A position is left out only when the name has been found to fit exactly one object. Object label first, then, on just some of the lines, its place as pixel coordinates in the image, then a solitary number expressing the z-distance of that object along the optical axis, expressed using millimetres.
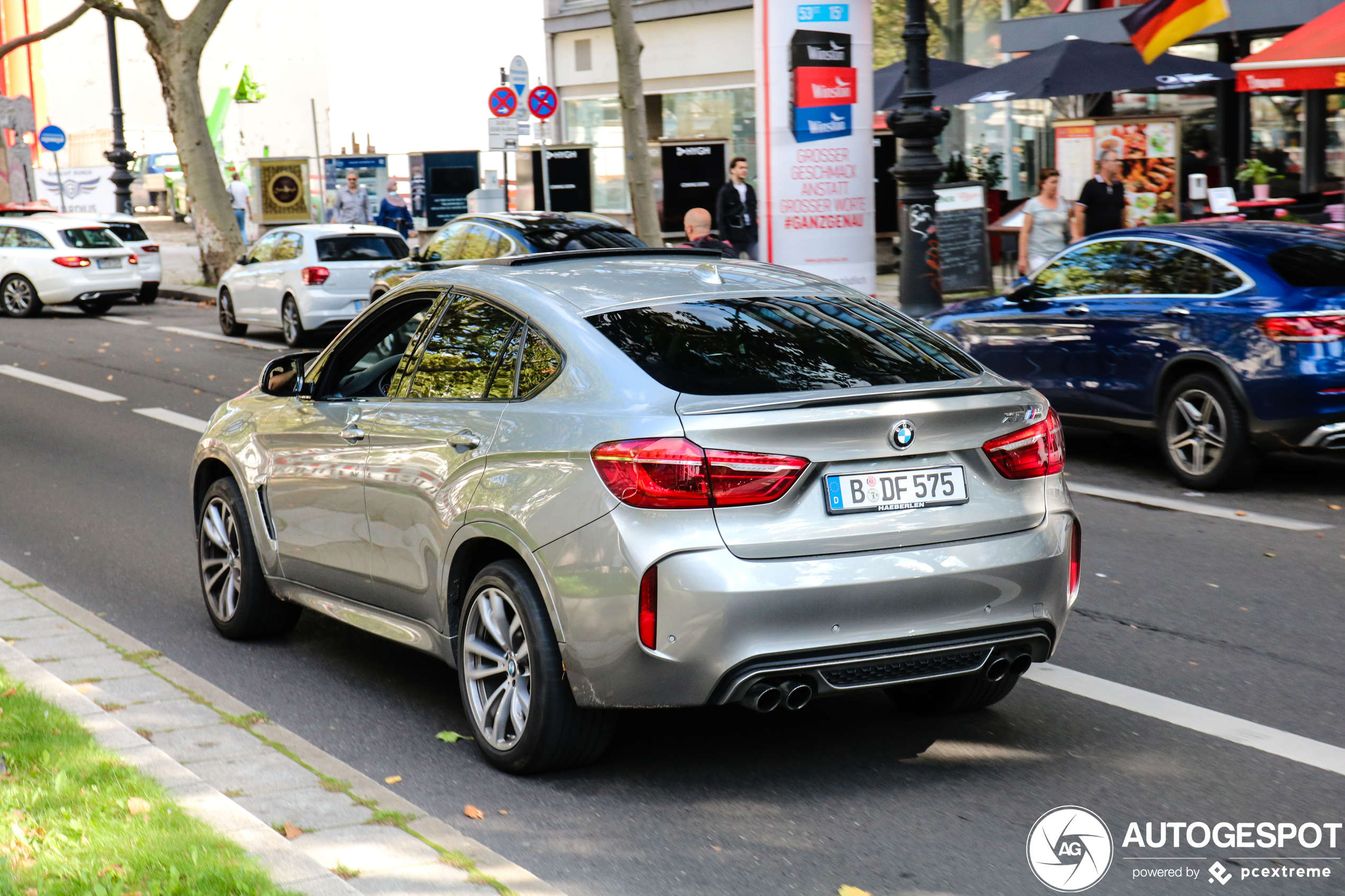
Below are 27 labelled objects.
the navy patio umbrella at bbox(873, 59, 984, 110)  22562
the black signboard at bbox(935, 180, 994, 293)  19516
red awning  16484
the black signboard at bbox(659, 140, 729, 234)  24484
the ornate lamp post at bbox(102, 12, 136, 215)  34812
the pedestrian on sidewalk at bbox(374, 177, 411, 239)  30391
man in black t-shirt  16422
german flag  17906
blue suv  9141
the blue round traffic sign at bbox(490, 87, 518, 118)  23344
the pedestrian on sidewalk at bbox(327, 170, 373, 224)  29188
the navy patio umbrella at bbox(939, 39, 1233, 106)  18594
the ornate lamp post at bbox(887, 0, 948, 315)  15078
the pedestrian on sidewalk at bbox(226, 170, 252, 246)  38719
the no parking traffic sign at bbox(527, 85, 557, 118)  23812
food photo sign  18344
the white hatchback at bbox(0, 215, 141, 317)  25438
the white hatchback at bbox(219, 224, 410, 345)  19688
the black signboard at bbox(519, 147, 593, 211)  27344
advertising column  16766
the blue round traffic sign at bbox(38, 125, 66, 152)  37031
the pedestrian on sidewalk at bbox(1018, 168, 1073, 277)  16500
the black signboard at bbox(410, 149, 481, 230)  31781
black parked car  15859
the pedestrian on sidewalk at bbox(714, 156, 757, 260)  19547
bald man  16109
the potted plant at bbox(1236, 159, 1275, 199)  19484
